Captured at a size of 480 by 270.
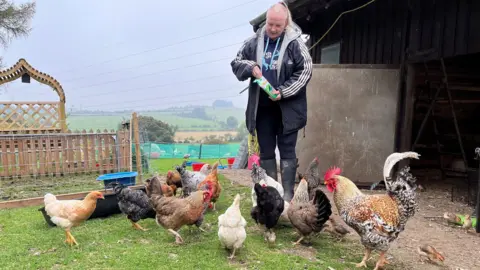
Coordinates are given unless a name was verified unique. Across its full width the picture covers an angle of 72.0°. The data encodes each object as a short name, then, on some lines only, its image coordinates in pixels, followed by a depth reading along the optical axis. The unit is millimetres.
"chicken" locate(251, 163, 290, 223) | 4121
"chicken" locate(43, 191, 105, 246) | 3699
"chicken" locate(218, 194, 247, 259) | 3203
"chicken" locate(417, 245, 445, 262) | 3350
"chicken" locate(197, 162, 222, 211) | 4652
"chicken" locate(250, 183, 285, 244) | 3598
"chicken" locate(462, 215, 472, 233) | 4508
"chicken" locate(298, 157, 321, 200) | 4508
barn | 5879
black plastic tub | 4629
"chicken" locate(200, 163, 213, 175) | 5816
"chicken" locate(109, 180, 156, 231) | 4145
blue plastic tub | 5805
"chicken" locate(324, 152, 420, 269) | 3018
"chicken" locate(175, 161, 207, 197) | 4992
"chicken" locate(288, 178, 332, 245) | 3535
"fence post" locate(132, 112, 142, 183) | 6848
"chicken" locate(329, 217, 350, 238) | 3855
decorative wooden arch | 11109
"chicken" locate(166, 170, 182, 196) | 5721
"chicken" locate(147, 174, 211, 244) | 3701
